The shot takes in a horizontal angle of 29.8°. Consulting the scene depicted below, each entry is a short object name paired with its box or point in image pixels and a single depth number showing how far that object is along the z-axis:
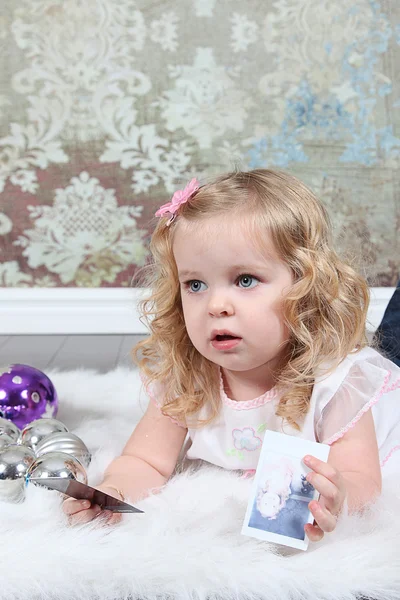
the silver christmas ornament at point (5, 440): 1.11
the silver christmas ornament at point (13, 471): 0.99
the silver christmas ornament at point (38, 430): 1.16
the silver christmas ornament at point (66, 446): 1.06
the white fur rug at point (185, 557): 0.73
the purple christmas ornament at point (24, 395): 1.33
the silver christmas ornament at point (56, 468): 0.96
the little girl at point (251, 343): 0.95
